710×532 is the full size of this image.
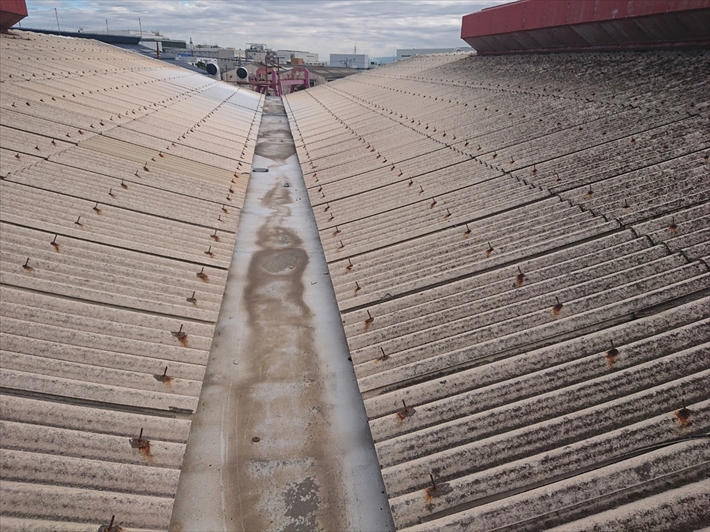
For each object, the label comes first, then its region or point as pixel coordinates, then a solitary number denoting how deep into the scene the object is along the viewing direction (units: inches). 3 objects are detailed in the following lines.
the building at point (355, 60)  5039.4
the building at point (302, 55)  5826.8
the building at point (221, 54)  3440.0
